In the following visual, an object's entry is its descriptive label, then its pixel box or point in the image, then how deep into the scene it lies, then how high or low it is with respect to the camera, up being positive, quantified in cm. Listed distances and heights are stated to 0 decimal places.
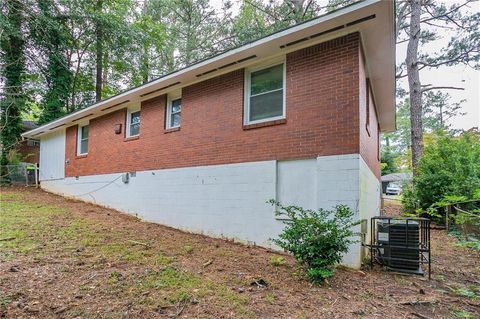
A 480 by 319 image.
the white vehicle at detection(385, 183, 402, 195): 3575 -177
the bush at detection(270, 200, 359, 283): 427 -107
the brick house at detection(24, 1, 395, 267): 542 +108
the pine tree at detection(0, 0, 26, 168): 1324 +531
